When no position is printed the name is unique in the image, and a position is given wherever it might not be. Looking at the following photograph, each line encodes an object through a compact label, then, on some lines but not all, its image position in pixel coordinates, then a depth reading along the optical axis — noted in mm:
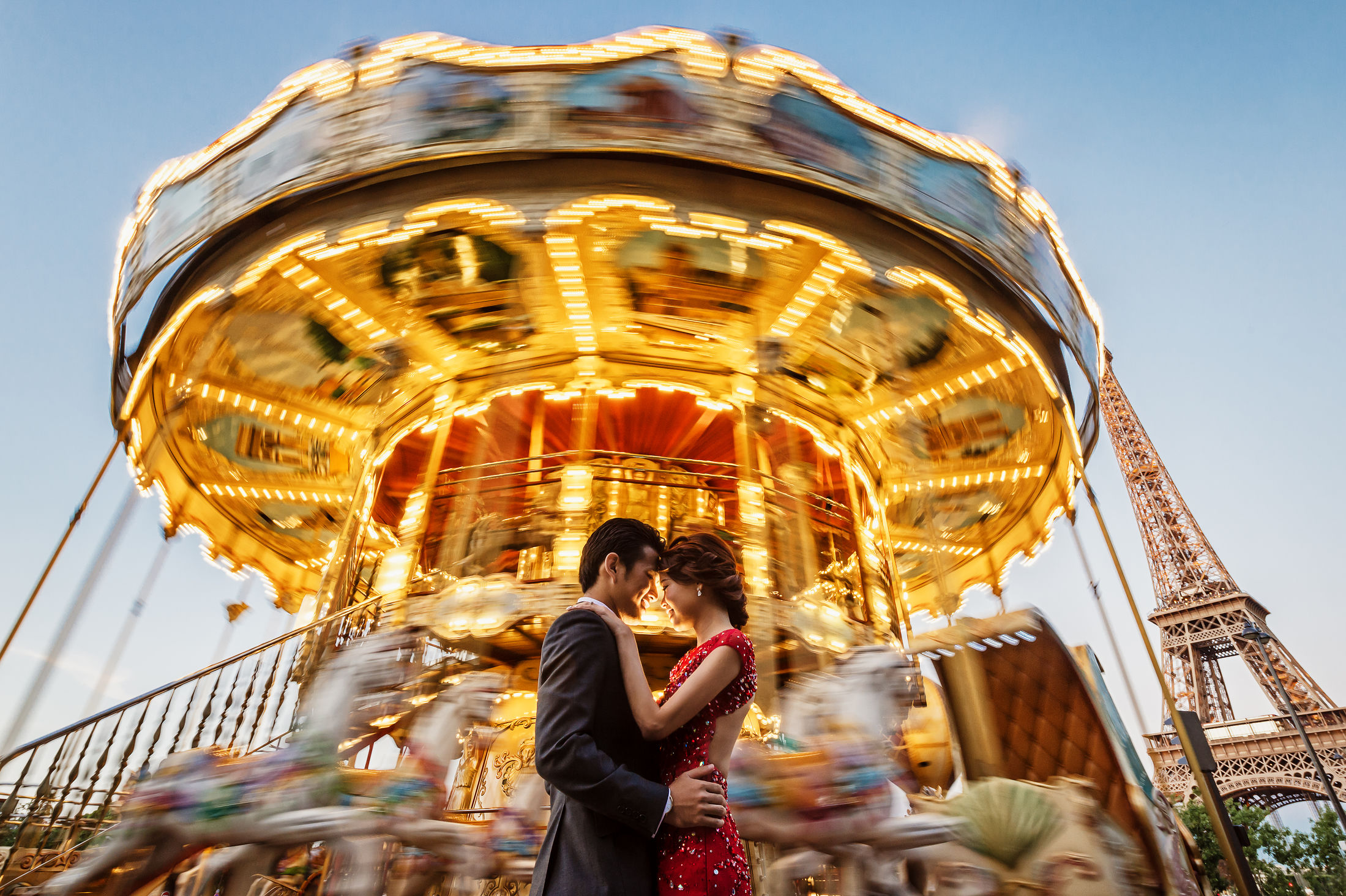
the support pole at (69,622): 5051
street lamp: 25625
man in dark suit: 1194
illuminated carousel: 4777
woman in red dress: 1296
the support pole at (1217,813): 4000
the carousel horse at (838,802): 2777
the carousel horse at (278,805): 2922
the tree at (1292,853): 22609
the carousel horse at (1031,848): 2824
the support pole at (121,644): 7230
